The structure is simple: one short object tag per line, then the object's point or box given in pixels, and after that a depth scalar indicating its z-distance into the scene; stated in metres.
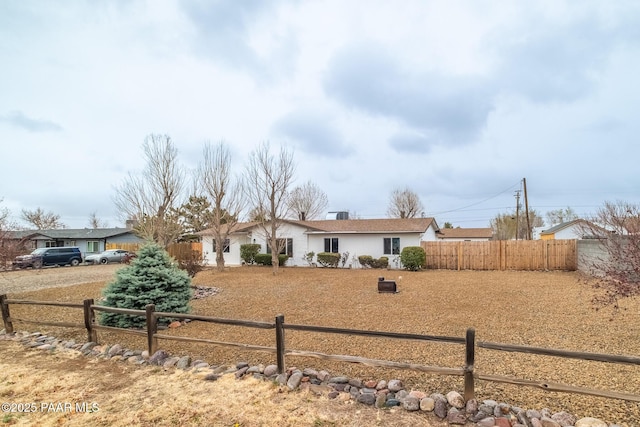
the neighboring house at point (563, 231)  26.42
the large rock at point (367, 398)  3.57
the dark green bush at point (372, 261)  19.57
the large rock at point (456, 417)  3.16
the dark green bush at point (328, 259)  20.67
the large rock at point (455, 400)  3.37
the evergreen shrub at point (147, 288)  6.91
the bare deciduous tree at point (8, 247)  8.69
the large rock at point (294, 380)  3.95
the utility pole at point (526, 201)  24.30
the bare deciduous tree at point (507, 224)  47.12
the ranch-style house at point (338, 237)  20.08
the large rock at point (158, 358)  4.92
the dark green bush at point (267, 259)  21.55
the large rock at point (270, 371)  4.31
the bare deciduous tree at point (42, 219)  41.27
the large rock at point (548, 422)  2.96
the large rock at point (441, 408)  3.29
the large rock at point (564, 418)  2.98
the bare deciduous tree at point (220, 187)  18.33
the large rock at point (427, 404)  3.39
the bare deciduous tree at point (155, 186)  14.63
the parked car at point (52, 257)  22.20
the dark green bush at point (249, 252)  22.61
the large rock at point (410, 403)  3.42
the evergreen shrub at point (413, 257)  17.94
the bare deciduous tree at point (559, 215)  46.94
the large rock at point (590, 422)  2.88
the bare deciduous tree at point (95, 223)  54.82
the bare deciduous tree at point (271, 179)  17.91
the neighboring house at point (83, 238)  35.17
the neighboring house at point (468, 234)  38.12
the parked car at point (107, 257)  27.12
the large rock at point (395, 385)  3.75
